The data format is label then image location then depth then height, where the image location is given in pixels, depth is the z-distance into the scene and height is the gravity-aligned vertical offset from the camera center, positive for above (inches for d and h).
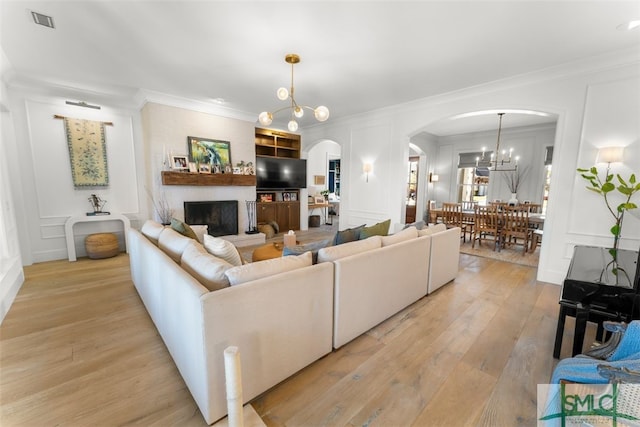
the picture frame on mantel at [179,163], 182.2 +15.2
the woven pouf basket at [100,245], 166.9 -41.2
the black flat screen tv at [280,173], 244.8 +12.6
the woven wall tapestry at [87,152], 167.3 +20.8
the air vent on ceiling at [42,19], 90.7 +59.4
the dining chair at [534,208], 212.5 -17.5
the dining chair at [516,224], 187.2 -26.9
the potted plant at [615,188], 112.4 +0.0
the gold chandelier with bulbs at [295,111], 113.7 +35.1
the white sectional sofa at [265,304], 54.1 -31.8
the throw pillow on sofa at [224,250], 80.5 -21.2
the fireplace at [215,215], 195.0 -24.8
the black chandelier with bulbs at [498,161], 250.5 +27.7
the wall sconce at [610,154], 116.4 +16.0
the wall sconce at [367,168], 216.2 +15.6
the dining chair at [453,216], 227.2 -25.7
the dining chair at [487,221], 199.8 -26.9
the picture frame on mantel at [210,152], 190.4 +25.2
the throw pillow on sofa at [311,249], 79.8 -20.7
